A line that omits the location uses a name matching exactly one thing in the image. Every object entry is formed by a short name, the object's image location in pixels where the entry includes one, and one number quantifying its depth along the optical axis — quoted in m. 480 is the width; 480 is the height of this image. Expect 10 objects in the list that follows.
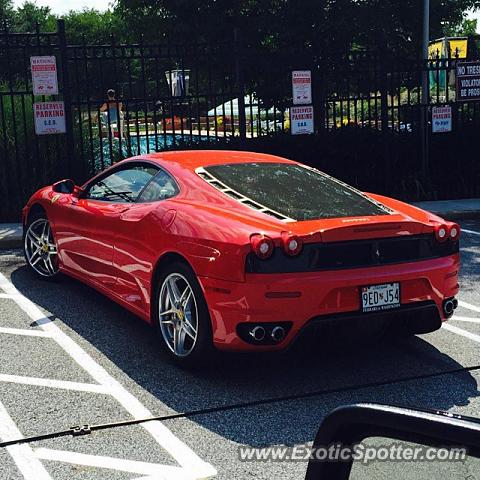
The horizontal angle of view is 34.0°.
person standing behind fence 11.62
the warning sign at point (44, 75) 11.13
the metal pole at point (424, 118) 13.40
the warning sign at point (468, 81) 13.58
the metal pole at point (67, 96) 11.59
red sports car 4.65
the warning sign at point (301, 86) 12.58
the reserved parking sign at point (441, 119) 13.24
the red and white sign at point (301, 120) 12.62
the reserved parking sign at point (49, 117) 11.35
